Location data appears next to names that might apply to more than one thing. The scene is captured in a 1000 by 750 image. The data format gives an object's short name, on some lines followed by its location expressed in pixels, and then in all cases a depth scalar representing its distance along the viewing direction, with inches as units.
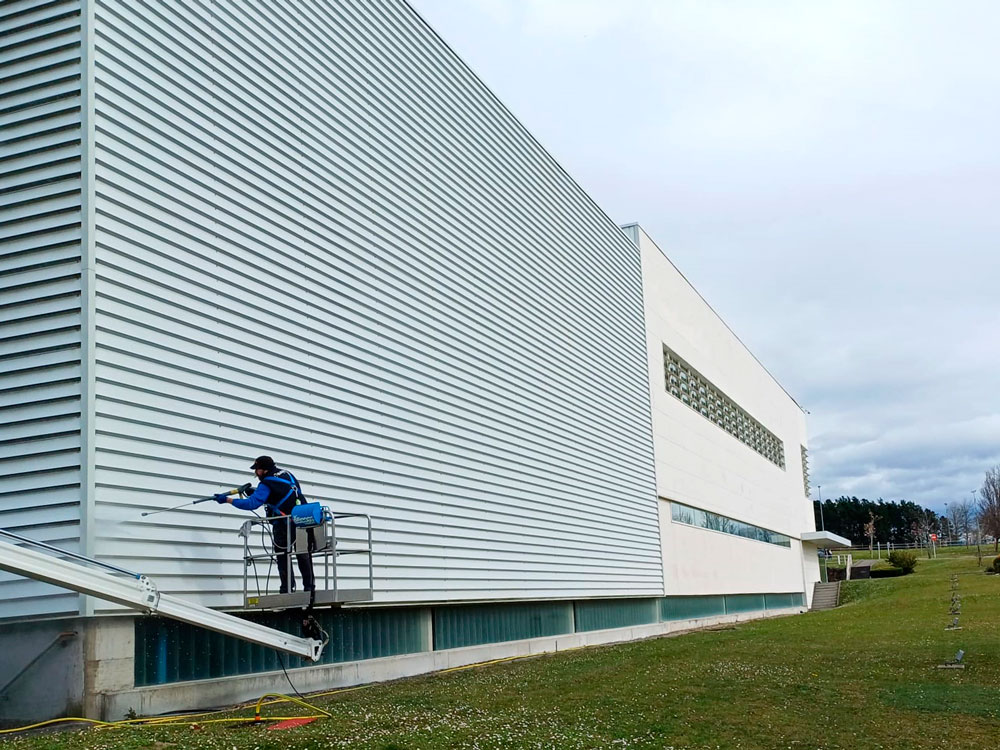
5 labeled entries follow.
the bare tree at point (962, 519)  4350.4
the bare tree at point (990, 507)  3024.1
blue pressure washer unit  414.6
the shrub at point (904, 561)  2399.1
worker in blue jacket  413.4
